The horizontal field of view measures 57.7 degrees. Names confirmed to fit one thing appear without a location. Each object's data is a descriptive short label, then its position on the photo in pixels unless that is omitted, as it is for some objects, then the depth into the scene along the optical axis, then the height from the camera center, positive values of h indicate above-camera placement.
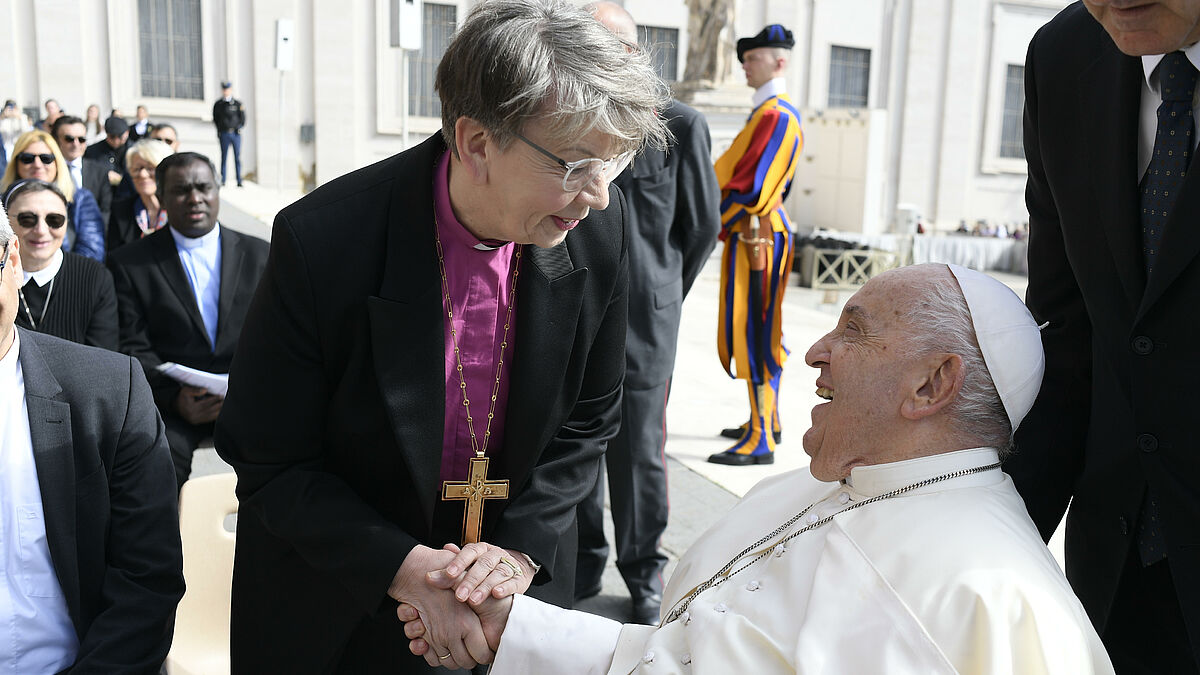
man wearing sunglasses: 8.74 -0.35
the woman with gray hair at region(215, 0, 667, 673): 1.75 -0.40
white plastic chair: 2.80 -1.13
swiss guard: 6.02 -0.57
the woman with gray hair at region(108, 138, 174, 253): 6.52 -0.49
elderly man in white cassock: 1.65 -0.67
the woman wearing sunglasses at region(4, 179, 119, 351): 3.98 -0.63
